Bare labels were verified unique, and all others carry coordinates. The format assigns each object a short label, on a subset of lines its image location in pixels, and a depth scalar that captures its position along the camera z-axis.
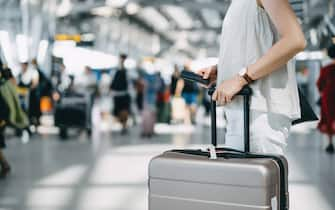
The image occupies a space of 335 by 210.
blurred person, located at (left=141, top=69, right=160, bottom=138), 13.37
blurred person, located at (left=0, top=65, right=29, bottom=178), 7.25
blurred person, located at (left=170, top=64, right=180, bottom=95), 17.02
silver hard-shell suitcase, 1.73
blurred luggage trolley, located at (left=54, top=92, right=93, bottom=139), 12.95
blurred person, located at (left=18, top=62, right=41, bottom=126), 14.16
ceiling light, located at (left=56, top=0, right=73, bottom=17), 28.01
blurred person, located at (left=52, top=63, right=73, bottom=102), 13.46
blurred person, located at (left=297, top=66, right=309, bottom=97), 25.92
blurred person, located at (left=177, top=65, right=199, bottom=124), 17.58
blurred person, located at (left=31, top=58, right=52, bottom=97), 14.41
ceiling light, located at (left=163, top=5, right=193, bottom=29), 45.86
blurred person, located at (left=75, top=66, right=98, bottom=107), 13.73
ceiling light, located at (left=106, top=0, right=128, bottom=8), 30.38
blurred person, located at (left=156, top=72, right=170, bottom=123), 18.27
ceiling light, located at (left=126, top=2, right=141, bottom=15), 34.73
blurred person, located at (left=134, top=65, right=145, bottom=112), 17.50
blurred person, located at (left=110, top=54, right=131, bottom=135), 14.32
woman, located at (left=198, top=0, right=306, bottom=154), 1.96
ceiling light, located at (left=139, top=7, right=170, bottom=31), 45.94
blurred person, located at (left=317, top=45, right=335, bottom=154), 9.77
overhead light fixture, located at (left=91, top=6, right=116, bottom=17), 35.93
